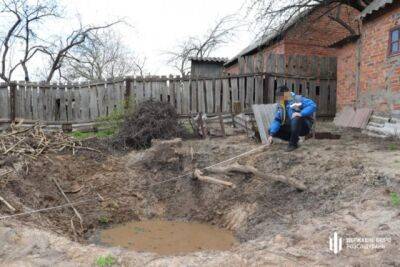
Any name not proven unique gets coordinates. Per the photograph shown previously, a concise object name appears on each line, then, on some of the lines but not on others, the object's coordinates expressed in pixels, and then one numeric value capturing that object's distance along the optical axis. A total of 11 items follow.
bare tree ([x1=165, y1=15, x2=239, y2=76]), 29.62
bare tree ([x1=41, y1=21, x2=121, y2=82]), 20.42
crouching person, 6.61
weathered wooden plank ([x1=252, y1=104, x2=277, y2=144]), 8.02
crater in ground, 3.66
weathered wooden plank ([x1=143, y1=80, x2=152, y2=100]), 11.23
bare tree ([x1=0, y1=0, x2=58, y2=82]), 18.81
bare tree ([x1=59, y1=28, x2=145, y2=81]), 29.26
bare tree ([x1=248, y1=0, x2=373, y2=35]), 12.15
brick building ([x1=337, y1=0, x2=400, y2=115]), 8.44
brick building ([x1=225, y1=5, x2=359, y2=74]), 14.15
